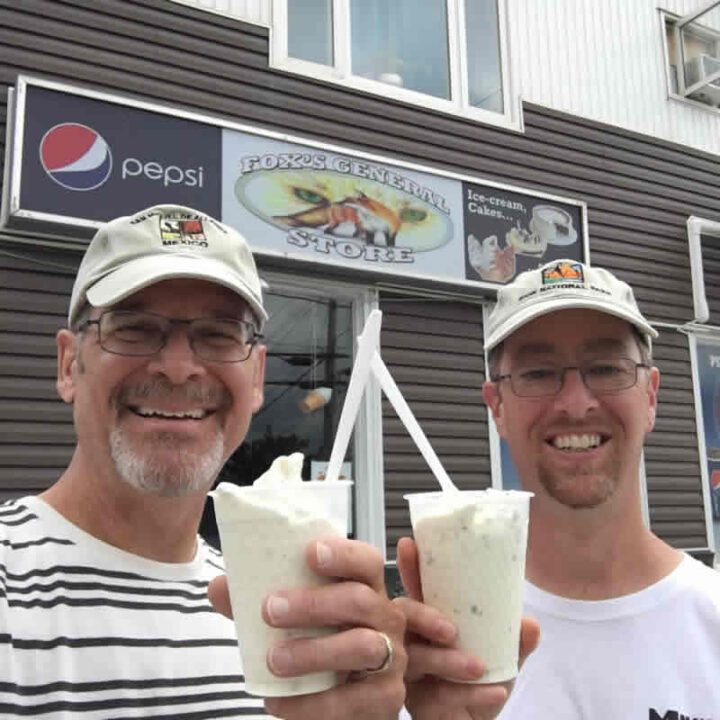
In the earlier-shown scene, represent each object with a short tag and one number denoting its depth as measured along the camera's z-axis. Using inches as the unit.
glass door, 240.8
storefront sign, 205.0
